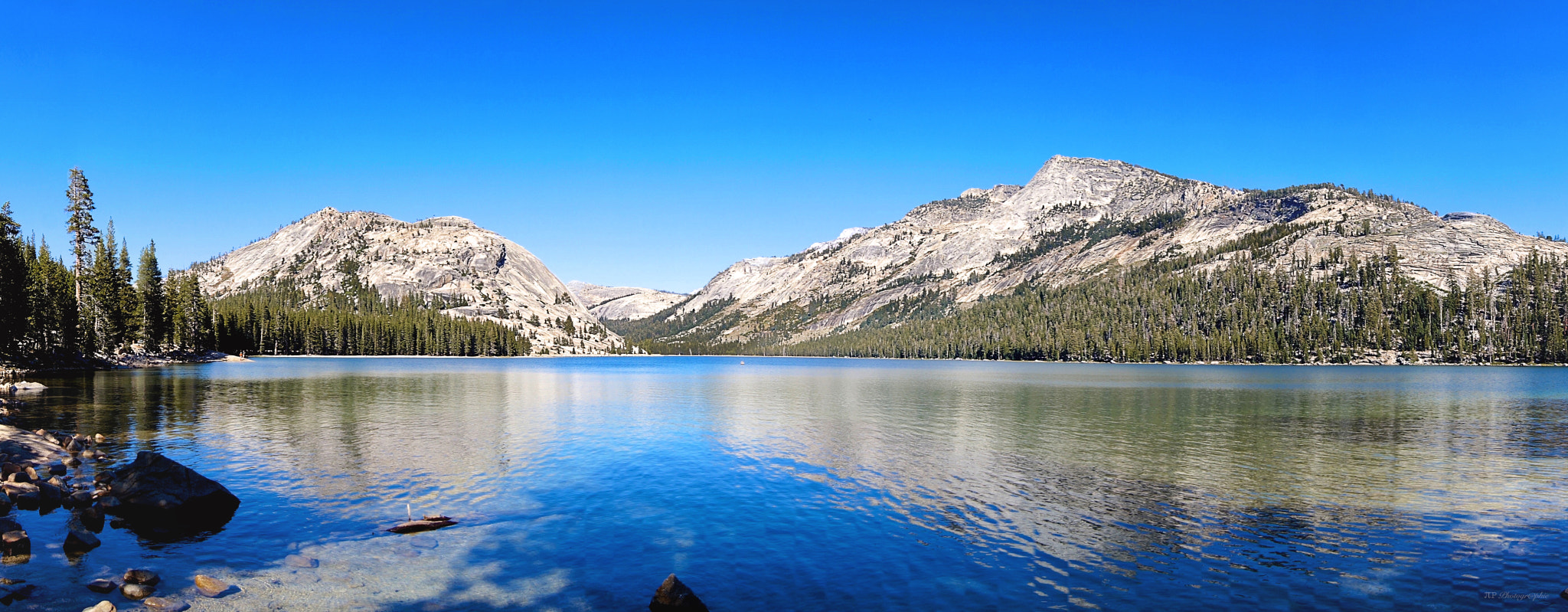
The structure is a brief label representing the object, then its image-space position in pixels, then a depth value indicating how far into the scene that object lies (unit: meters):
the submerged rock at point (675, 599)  17.75
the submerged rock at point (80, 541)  22.04
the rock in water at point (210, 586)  18.64
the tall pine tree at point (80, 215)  116.44
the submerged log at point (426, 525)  24.61
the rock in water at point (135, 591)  18.22
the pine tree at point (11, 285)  79.12
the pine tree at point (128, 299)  133.12
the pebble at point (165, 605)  17.34
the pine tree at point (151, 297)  144.88
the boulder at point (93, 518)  24.52
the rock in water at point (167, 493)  25.95
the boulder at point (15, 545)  21.17
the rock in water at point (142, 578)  18.88
